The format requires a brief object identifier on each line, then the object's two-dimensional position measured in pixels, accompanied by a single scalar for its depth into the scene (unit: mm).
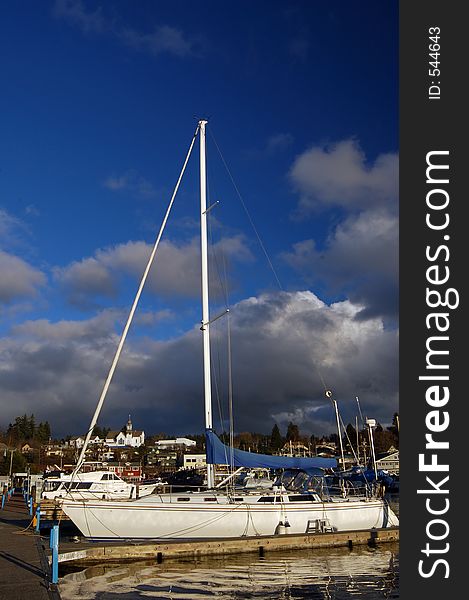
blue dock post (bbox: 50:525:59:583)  17766
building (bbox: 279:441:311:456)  134725
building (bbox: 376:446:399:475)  113381
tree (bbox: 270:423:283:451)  167100
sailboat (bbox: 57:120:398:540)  26172
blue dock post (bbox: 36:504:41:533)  28972
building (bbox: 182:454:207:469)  142250
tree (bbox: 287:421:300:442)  180625
